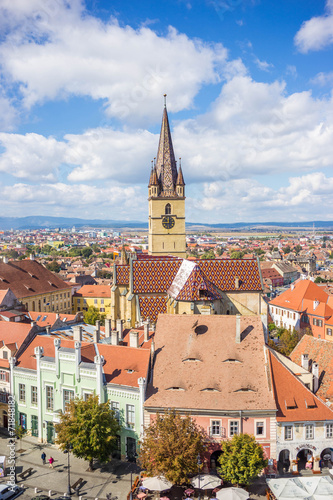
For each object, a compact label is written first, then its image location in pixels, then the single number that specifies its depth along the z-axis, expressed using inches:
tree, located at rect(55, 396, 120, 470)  1408.7
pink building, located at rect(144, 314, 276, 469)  1417.0
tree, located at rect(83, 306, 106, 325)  3201.3
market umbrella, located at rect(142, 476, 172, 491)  1255.5
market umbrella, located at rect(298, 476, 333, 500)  1206.9
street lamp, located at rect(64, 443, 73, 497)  1327.5
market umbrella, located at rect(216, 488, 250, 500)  1229.7
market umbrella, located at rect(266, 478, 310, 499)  1210.6
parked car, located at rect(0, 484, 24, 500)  1272.1
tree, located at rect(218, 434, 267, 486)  1304.1
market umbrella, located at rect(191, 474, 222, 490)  1291.8
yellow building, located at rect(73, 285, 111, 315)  4372.5
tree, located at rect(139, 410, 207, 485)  1277.1
